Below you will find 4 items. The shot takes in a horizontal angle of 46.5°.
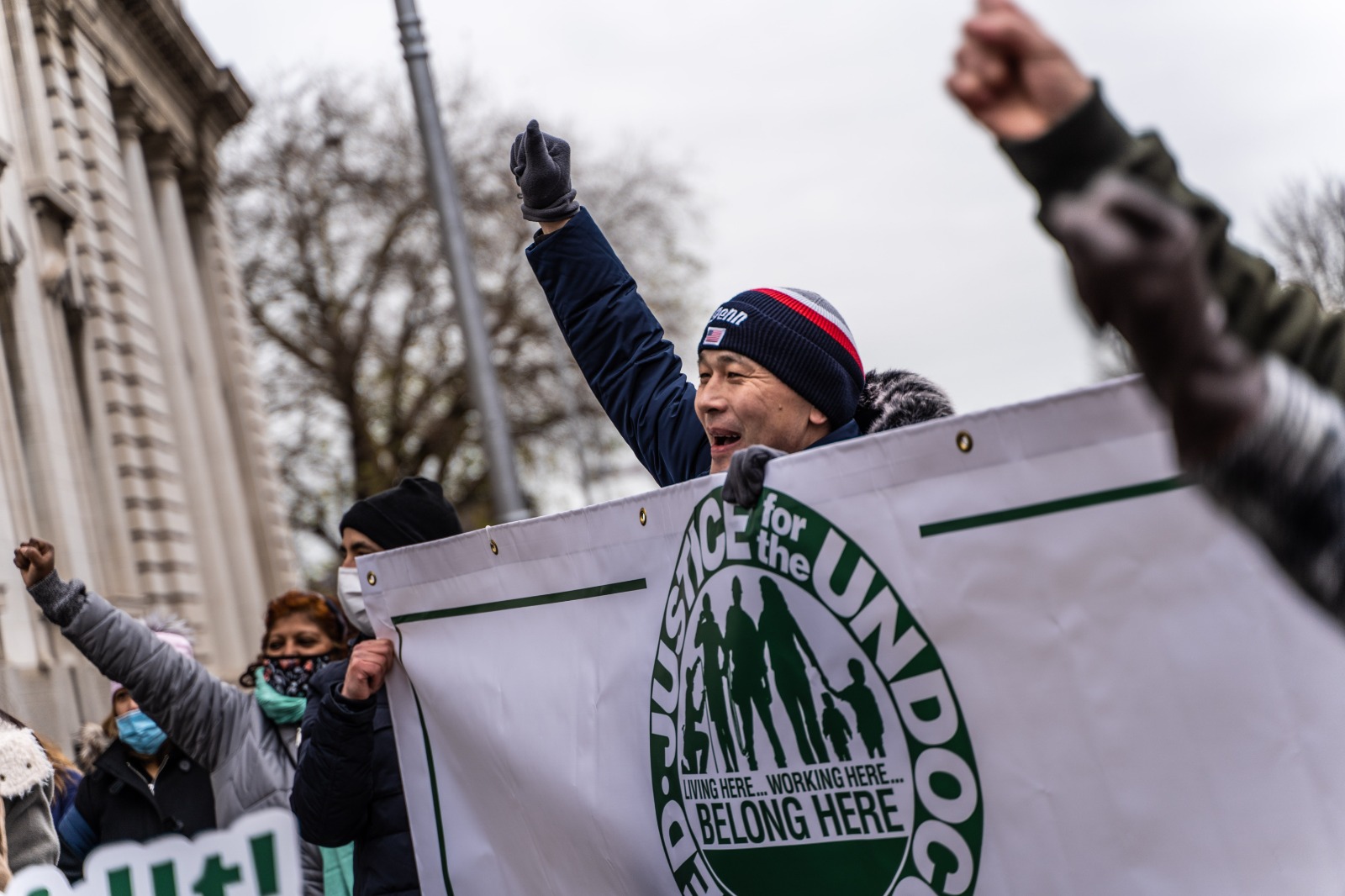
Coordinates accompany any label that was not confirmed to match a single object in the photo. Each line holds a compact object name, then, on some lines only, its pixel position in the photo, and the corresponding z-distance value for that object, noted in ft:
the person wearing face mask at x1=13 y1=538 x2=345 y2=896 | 13.80
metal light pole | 36.27
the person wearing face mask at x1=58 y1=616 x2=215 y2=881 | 15.46
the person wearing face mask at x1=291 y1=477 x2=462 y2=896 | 10.73
